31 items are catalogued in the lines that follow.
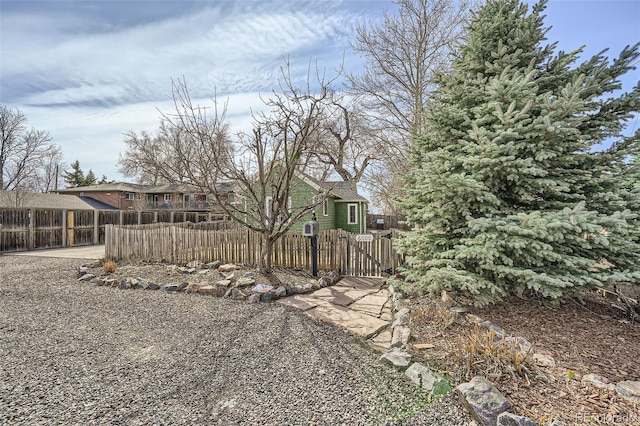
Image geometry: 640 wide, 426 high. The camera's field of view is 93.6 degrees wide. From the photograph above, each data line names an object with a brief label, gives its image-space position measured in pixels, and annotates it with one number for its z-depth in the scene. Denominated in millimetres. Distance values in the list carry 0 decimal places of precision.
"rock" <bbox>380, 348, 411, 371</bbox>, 2858
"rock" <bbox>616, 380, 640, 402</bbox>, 2268
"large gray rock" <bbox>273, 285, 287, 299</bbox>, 5629
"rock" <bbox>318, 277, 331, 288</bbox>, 6434
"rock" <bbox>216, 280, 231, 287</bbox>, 5931
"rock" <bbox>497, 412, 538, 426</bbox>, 1976
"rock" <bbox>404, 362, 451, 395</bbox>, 2479
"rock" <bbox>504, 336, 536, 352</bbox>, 2882
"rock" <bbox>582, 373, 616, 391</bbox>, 2396
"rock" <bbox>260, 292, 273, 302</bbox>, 5484
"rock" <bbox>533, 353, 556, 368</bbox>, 2739
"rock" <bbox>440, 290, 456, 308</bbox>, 4308
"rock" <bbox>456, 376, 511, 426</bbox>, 2100
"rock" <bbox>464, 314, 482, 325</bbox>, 3724
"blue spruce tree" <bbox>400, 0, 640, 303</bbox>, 3496
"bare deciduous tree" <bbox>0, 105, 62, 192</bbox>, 22016
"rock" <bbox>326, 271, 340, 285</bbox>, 6793
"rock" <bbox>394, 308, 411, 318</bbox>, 4176
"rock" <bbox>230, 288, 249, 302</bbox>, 5605
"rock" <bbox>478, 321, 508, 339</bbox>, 3342
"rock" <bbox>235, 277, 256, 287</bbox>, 5969
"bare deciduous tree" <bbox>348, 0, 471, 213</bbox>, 10898
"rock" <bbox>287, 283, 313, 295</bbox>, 5891
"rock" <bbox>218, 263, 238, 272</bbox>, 7102
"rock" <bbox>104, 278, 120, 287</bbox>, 6545
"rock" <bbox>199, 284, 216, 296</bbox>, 5867
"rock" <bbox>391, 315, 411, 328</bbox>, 3881
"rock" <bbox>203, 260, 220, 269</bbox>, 7562
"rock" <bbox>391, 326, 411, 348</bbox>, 3299
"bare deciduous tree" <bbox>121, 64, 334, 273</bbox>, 6625
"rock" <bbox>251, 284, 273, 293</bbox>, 5688
